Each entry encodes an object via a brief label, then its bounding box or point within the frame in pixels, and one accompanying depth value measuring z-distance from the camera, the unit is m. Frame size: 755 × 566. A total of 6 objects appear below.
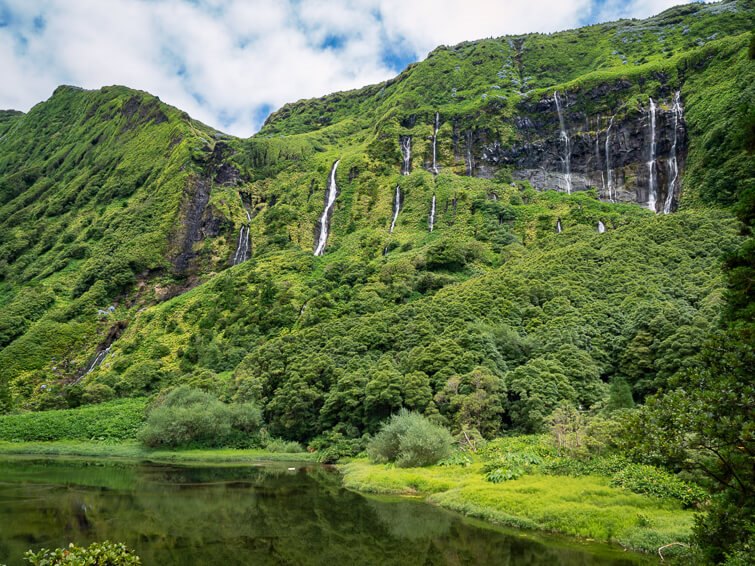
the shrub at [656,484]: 26.61
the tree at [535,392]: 55.19
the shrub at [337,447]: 62.72
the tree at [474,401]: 55.69
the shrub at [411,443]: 46.94
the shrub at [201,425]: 72.00
